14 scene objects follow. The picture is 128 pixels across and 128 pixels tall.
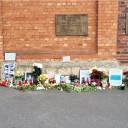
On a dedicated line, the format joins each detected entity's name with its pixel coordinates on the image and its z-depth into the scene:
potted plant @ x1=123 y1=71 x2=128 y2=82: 5.82
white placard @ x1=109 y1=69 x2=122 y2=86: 5.85
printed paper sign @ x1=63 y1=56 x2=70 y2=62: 6.17
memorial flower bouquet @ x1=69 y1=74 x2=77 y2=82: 5.98
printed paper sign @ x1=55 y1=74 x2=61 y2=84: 6.04
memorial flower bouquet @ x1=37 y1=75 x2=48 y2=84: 5.67
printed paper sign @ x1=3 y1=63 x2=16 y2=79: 6.20
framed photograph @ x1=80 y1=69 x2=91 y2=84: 6.03
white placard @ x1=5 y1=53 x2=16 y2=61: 6.27
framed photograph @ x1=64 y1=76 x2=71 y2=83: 6.02
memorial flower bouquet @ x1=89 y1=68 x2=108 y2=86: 5.71
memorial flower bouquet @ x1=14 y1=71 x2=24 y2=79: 5.86
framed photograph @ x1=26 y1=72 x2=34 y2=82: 6.08
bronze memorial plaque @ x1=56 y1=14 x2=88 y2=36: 6.11
